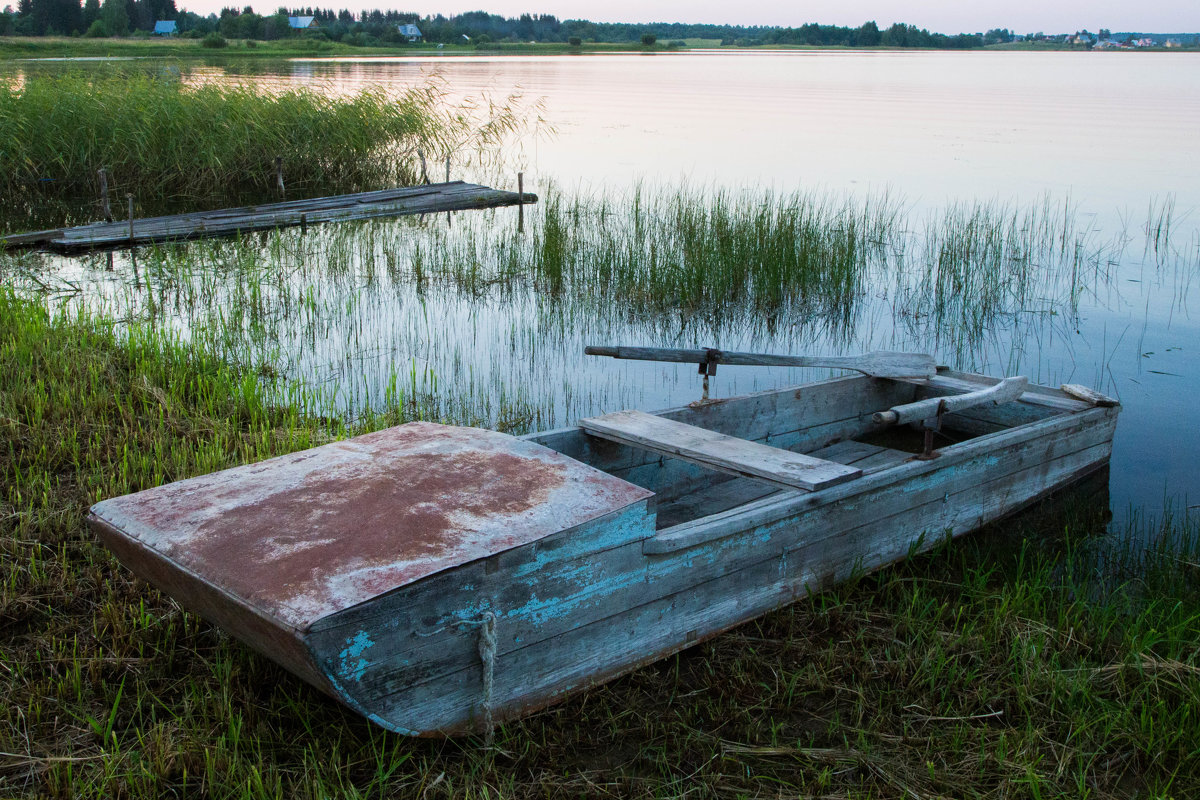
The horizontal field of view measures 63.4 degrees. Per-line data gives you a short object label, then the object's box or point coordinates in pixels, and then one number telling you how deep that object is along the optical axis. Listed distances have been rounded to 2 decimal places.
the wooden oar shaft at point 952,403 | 3.37
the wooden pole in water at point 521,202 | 11.35
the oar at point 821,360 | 3.85
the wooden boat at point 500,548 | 2.13
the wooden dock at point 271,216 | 9.12
